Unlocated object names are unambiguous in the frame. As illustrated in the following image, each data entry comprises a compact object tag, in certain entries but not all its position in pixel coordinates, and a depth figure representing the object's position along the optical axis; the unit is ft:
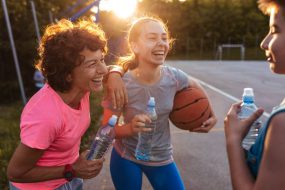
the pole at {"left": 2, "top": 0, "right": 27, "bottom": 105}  18.95
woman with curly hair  4.99
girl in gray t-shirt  6.91
